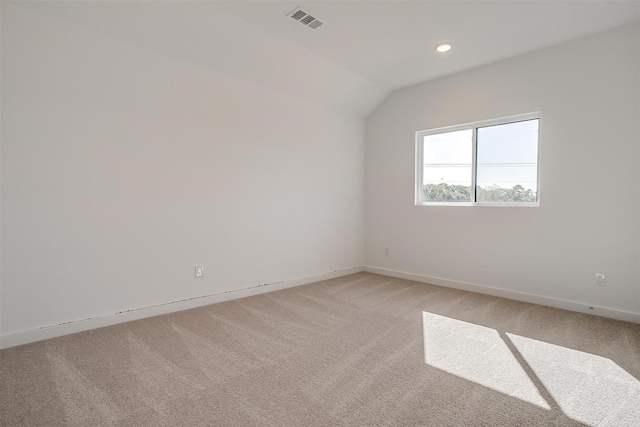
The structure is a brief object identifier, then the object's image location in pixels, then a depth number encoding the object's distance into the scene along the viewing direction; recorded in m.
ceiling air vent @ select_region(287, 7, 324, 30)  2.80
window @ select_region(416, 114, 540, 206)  3.63
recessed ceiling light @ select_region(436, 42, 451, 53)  3.32
